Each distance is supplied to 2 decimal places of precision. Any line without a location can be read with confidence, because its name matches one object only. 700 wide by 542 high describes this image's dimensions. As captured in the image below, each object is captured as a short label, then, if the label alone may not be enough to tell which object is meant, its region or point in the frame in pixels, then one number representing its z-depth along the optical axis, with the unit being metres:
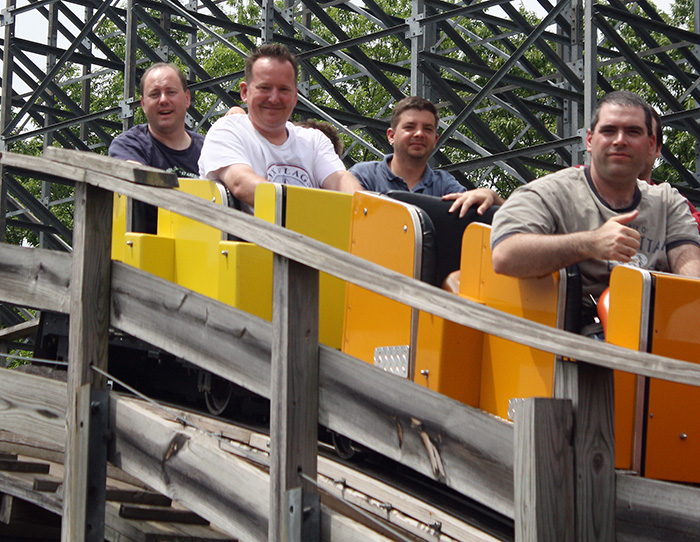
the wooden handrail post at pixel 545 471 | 3.93
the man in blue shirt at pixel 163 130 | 9.29
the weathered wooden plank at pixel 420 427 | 4.27
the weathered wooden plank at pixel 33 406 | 6.48
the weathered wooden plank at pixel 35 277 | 6.40
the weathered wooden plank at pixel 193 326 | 5.39
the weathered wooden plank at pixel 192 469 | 5.35
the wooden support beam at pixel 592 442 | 3.97
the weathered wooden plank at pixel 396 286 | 3.74
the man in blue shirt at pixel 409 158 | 8.91
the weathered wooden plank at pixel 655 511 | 3.91
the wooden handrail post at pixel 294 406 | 4.98
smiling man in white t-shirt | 7.95
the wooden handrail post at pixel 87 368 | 6.05
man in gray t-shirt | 5.50
